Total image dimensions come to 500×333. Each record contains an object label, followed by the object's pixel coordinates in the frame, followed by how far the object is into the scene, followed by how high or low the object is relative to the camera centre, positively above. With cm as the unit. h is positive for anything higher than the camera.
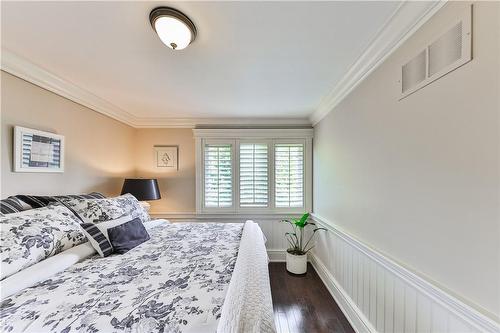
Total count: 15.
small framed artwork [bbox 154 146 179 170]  374 +12
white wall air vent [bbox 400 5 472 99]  96 +56
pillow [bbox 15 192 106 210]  181 -32
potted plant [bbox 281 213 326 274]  306 -126
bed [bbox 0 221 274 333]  89 -65
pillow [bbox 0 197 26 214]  159 -33
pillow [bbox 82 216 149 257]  166 -58
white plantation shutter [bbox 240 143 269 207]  364 -17
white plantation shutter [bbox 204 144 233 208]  365 -26
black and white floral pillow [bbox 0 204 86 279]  123 -47
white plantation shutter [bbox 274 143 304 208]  363 -16
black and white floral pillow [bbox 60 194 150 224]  193 -43
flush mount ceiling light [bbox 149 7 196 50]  126 +85
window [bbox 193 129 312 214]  363 -12
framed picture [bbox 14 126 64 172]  183 +11
